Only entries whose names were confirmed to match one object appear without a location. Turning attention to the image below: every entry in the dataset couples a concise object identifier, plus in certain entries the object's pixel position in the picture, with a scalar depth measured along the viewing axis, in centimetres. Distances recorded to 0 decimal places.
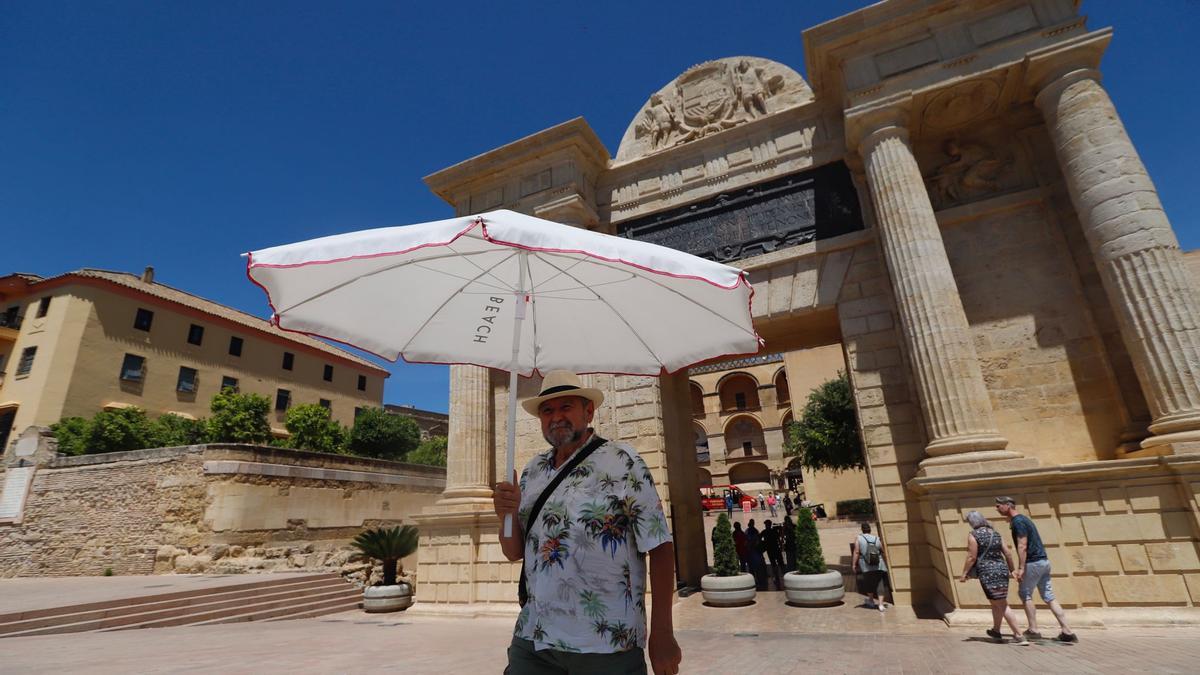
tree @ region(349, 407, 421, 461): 2936
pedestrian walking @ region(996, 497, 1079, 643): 547
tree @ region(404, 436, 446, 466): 3262
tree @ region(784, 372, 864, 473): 2253
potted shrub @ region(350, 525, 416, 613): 1162
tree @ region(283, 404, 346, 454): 2609
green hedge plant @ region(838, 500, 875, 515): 2927
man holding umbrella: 206
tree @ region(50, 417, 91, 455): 2164
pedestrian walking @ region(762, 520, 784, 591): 1273
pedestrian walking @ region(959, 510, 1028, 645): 546
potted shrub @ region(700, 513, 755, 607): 870
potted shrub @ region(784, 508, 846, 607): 833
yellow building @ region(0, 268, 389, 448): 2445
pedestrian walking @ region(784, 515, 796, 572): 1254
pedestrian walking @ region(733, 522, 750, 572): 1237
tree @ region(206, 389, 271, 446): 2461
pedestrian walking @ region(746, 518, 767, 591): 1179
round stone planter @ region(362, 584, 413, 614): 1068
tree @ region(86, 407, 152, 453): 2194
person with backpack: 852
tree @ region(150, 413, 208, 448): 2344
